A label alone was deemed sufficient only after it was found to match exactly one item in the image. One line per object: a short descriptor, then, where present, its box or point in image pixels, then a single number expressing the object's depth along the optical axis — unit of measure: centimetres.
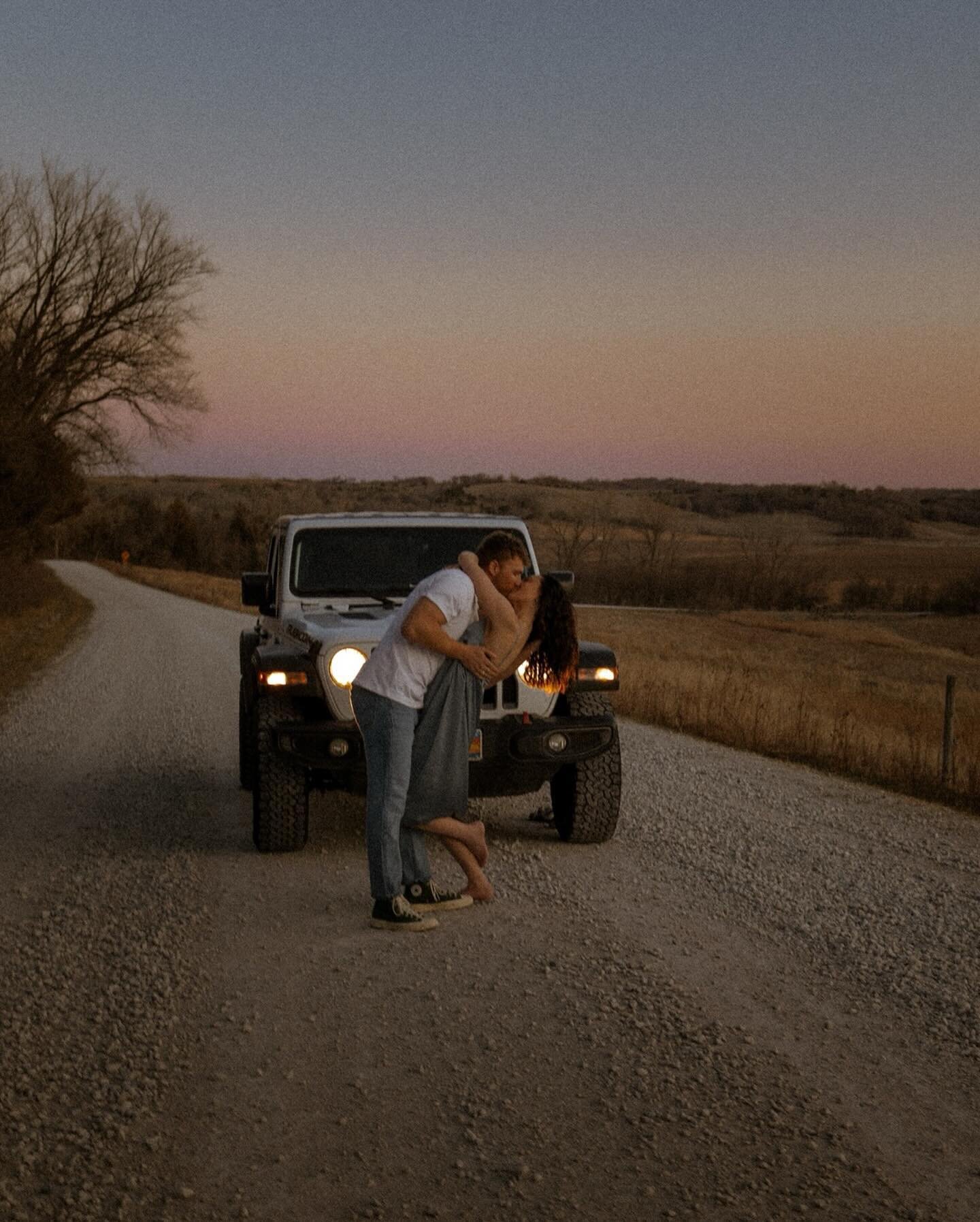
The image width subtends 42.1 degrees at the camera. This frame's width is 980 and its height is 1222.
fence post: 1103
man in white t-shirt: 567
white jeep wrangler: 701
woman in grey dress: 582
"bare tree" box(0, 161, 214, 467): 3994
